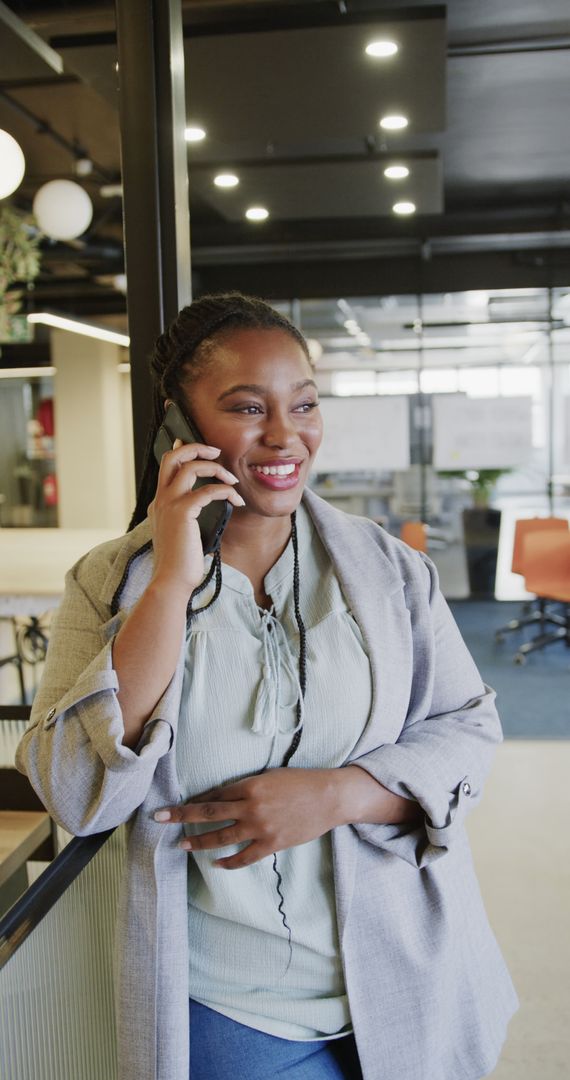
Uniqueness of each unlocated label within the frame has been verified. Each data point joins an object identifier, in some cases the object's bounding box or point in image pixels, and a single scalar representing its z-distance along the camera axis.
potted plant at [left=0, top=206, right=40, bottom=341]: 5.12
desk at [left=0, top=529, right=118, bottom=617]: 4.03
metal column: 1.76
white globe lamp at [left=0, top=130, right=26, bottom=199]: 3.21
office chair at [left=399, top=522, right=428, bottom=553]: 7.47
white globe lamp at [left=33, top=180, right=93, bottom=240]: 4.70
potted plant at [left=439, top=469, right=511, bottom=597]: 8.02
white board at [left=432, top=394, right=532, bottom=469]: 7.72
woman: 1.21
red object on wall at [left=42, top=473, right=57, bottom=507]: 11.62
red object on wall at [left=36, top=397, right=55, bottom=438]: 11.71
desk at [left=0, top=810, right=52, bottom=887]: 1.76
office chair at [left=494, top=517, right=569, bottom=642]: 7.47
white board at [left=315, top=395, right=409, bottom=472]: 7.82
